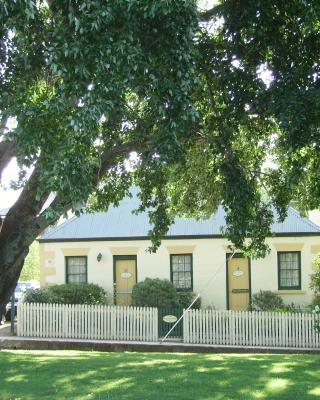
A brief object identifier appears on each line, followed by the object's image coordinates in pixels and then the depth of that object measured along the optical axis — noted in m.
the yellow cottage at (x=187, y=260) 24.14
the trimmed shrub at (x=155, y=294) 22.48
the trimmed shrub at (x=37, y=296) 22.28
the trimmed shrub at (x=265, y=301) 23.02
